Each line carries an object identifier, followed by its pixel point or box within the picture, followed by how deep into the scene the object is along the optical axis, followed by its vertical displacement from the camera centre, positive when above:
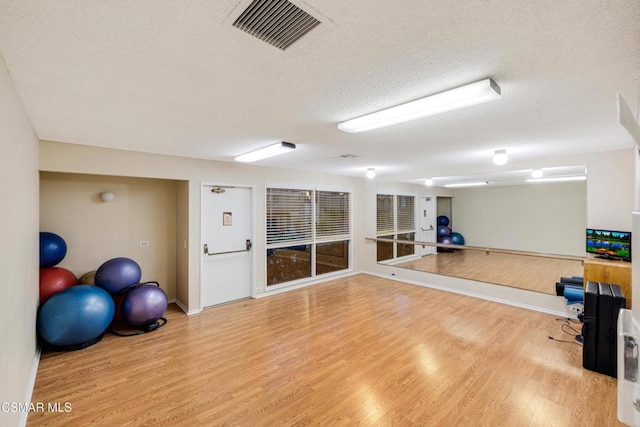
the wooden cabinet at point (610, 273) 3.16 -0.74
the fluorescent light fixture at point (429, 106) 1.70 +0.75
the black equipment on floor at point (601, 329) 2.70 -1.20
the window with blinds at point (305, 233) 5.51 -0.46
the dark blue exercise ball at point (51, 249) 3.41 -0.45
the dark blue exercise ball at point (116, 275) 3.72 -0.85
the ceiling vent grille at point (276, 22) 1.12 +0.83
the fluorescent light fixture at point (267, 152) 3.37 +0.81
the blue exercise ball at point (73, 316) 2.99 -1.15
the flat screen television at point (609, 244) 3.46 -0.44
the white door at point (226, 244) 4.63 -0.55
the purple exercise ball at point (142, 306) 3.63 -1.24
